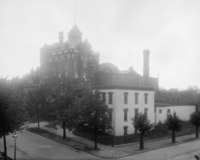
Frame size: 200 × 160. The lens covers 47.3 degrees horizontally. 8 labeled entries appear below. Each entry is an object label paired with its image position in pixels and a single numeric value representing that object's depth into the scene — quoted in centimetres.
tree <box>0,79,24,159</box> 2092
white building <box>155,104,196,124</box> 4372
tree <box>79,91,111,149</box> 2854
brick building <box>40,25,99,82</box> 5856
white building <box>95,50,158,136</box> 3544
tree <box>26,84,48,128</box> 3662
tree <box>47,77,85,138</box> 3191
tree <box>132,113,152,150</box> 2952
